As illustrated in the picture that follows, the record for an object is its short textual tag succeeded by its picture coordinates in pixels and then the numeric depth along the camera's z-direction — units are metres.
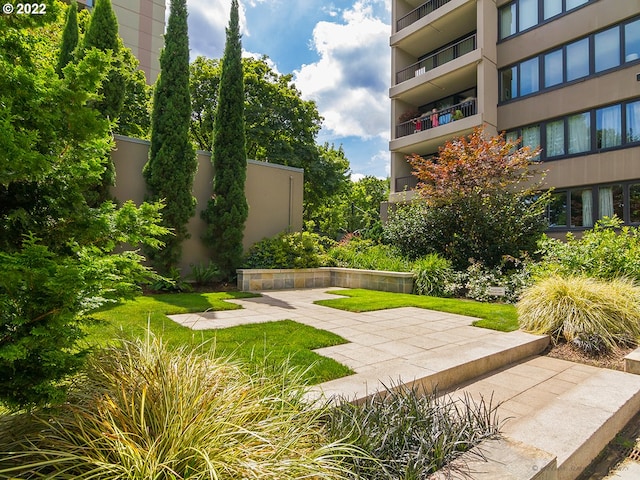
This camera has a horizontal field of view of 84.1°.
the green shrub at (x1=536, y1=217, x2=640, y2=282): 5.41
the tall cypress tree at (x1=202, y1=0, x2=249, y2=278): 9.00
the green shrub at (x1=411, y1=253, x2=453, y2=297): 7.93
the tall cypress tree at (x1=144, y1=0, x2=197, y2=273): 8.02
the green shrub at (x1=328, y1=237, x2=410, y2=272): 8.91
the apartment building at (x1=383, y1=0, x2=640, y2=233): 10.69
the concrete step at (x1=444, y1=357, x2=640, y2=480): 2.04
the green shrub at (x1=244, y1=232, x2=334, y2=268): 9.16
